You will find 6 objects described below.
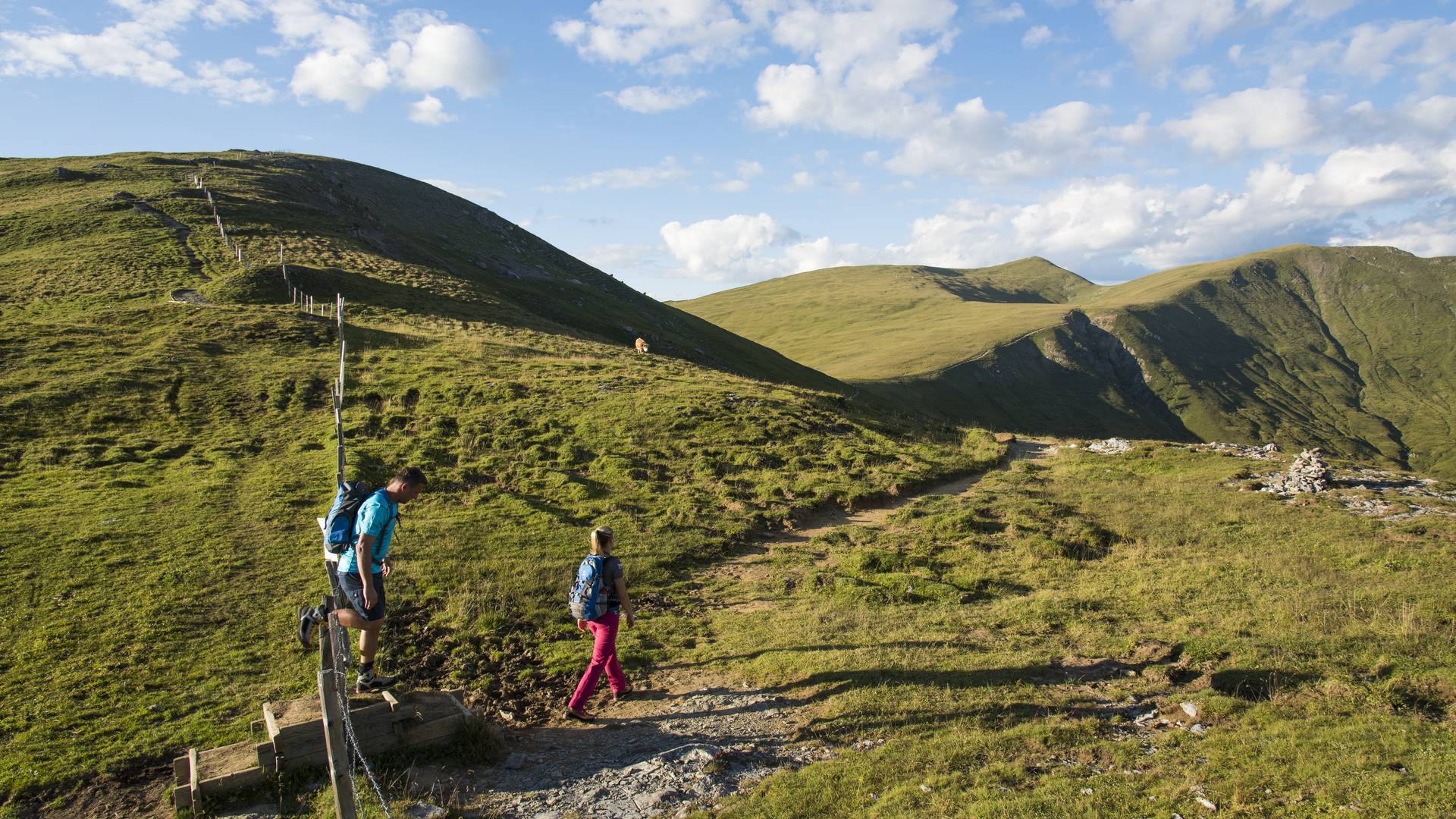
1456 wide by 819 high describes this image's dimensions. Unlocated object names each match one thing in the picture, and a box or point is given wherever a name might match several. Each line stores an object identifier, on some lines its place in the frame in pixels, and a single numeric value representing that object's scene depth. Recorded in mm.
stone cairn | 23328
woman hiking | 10820
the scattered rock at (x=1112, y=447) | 31688
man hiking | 9906
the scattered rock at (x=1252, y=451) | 29103
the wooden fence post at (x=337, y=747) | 6562
